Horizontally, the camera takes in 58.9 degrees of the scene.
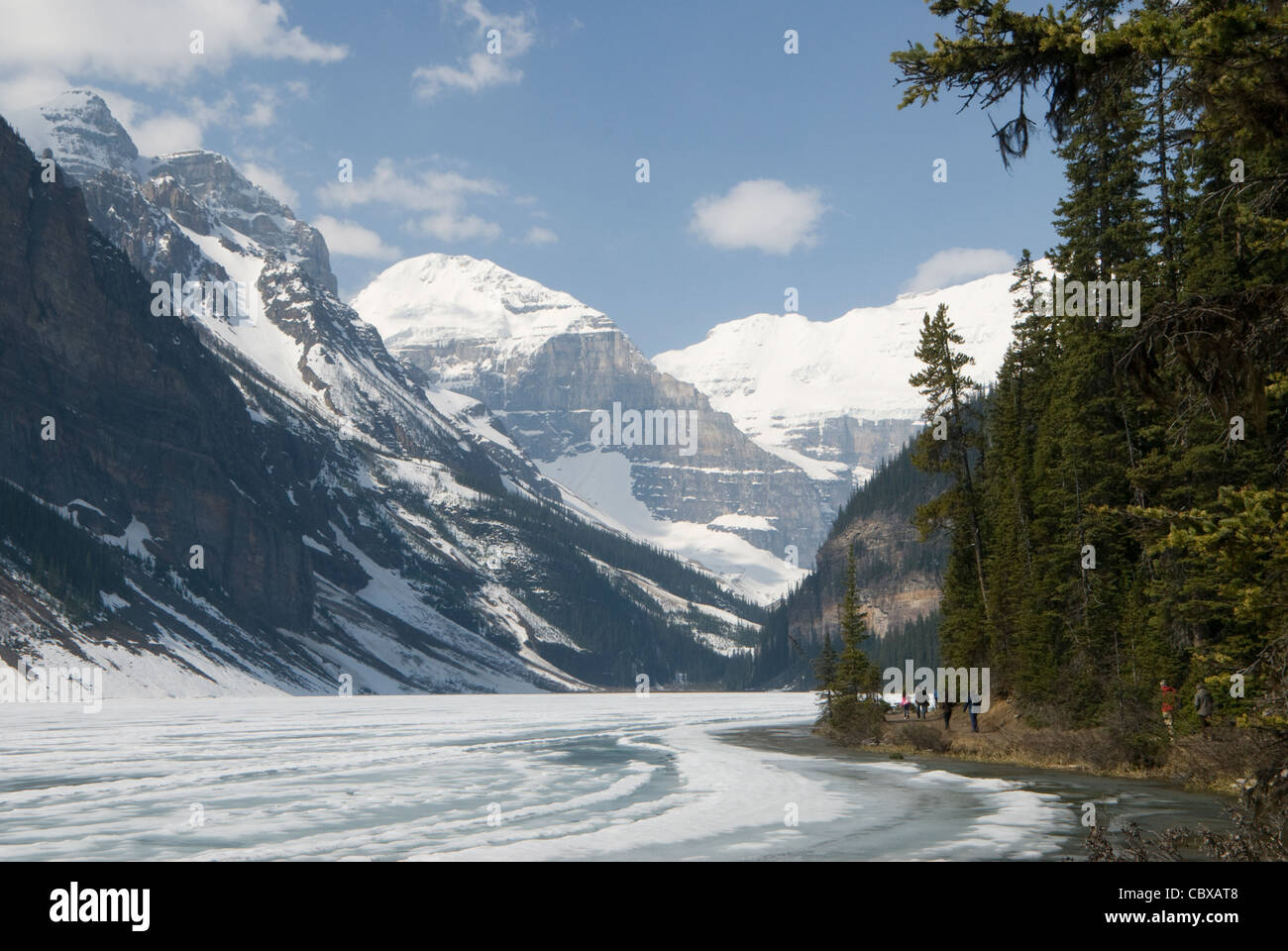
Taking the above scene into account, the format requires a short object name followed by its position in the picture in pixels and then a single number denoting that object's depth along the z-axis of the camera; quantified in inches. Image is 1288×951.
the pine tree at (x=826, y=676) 2174.0
